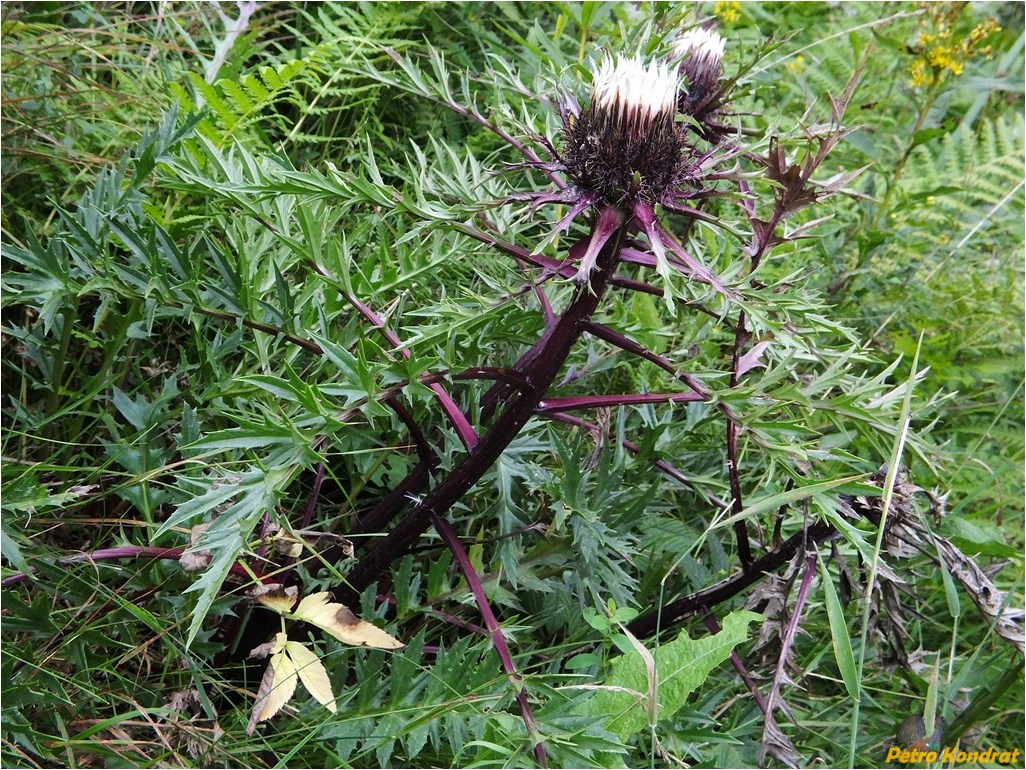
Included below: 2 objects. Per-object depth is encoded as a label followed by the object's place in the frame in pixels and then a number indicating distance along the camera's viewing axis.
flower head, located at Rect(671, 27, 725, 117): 0.48
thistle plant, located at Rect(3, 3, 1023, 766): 0.38
